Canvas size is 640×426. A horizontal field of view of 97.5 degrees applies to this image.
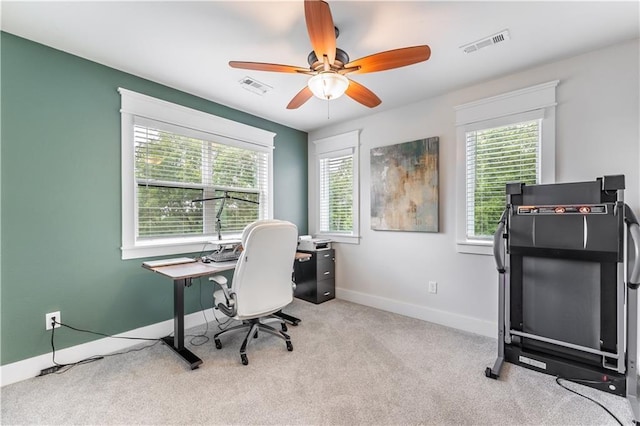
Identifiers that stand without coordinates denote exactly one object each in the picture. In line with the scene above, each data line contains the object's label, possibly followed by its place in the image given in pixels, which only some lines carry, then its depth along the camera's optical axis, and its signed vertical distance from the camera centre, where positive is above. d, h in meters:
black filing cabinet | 3.77 -0.92
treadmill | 1.83 -0.55
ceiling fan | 1.47 +0.94
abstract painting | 3.12 +0.28
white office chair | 2.21 -0.55
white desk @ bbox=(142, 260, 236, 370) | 2.20 -0.61
